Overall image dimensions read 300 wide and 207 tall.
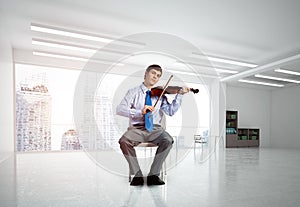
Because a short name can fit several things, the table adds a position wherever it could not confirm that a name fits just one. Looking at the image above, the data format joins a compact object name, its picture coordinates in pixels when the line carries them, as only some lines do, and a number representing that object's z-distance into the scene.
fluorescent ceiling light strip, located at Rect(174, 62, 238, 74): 7.47
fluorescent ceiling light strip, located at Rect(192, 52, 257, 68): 6.29
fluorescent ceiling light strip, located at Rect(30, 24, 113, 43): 4.55
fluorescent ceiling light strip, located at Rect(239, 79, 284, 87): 9.36
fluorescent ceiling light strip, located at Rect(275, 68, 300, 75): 7.55
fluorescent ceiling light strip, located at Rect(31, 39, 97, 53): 5.35
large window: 5.91
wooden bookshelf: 9.02
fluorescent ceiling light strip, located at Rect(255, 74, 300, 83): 8.56
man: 1.39
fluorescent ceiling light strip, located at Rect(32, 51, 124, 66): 6.07
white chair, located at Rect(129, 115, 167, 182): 1.50
